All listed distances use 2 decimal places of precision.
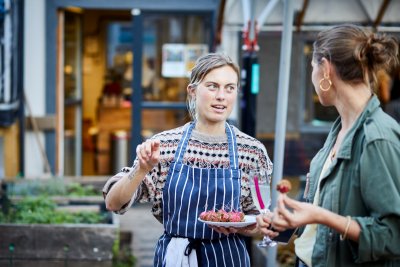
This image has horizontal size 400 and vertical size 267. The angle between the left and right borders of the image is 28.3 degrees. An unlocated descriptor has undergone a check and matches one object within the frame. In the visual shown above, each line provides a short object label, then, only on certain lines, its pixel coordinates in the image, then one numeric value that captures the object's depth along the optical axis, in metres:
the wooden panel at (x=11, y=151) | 9.05
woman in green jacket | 2.57
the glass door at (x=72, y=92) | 10.44
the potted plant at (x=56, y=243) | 6.37
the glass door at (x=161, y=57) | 9.88
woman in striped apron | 3.35
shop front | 9.79
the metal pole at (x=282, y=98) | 5.00
